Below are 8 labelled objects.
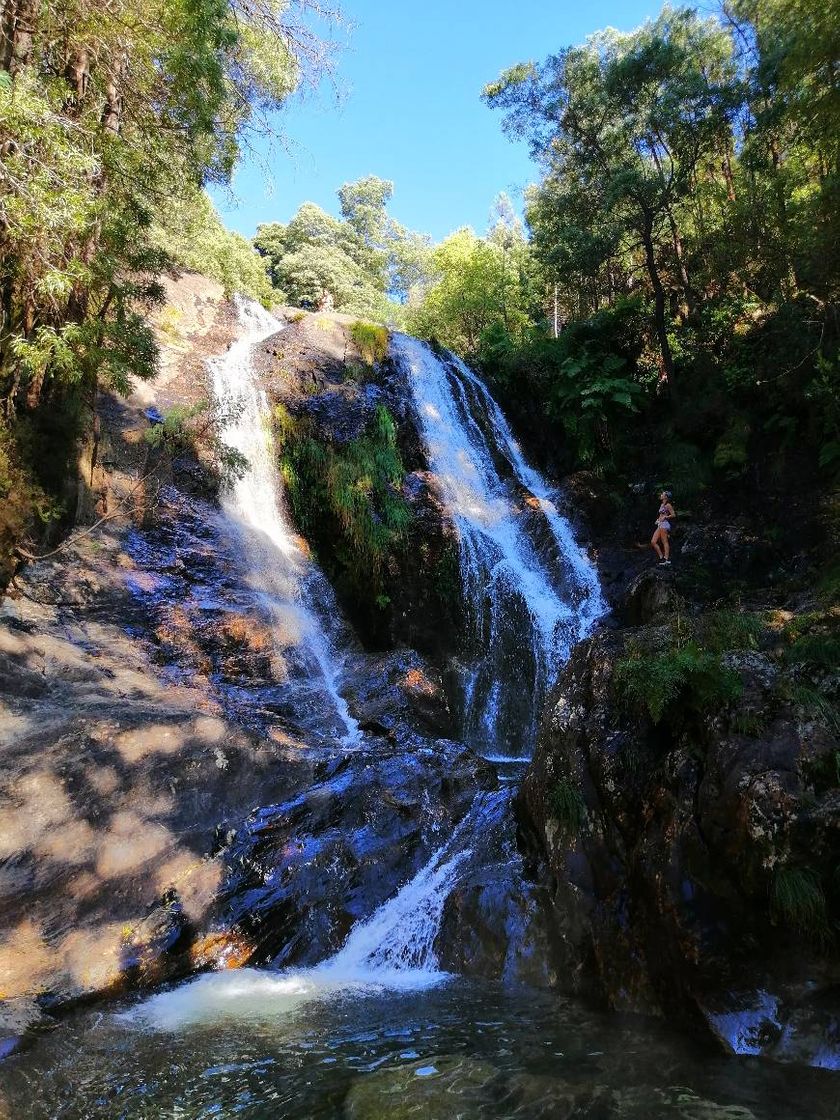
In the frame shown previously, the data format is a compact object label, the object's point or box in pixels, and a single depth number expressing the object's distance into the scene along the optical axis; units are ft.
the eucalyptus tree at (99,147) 21.65
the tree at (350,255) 115.14
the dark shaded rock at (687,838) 12.07
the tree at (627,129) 49.24
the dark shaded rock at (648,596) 34.68
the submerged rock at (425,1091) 10.54
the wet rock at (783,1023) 10.99
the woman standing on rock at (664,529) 40.47
